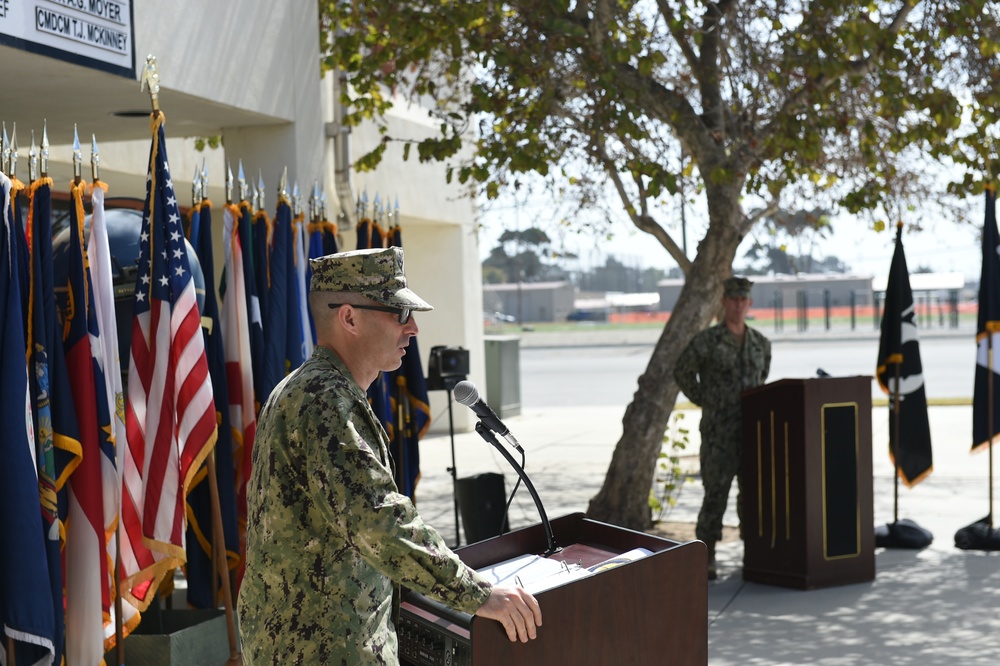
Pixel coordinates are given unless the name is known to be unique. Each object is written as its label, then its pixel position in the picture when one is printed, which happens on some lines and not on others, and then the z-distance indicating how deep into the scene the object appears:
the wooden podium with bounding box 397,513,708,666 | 2.90
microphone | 3.23
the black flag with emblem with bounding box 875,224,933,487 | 8.77
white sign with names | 5.42
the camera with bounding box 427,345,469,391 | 8.98
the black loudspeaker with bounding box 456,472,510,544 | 8.37
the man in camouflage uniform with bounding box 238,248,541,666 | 2.69
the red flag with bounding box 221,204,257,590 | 6.02
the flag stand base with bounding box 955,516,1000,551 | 8.48
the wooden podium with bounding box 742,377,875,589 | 7.41
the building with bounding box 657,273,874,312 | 69.44
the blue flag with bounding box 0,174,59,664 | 4.49
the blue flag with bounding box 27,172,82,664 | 4.72
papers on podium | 3.08
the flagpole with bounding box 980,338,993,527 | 8.78
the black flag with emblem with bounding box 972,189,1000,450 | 8.72
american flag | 5.21
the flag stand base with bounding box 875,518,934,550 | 8.70
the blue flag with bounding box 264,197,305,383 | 6.29
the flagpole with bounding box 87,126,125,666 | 5.04
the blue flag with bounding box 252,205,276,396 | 6.38
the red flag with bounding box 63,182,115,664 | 4.88
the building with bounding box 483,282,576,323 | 80.62
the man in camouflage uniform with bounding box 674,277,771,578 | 7.93
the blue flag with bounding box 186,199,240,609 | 5.88
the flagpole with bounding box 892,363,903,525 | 8.85
